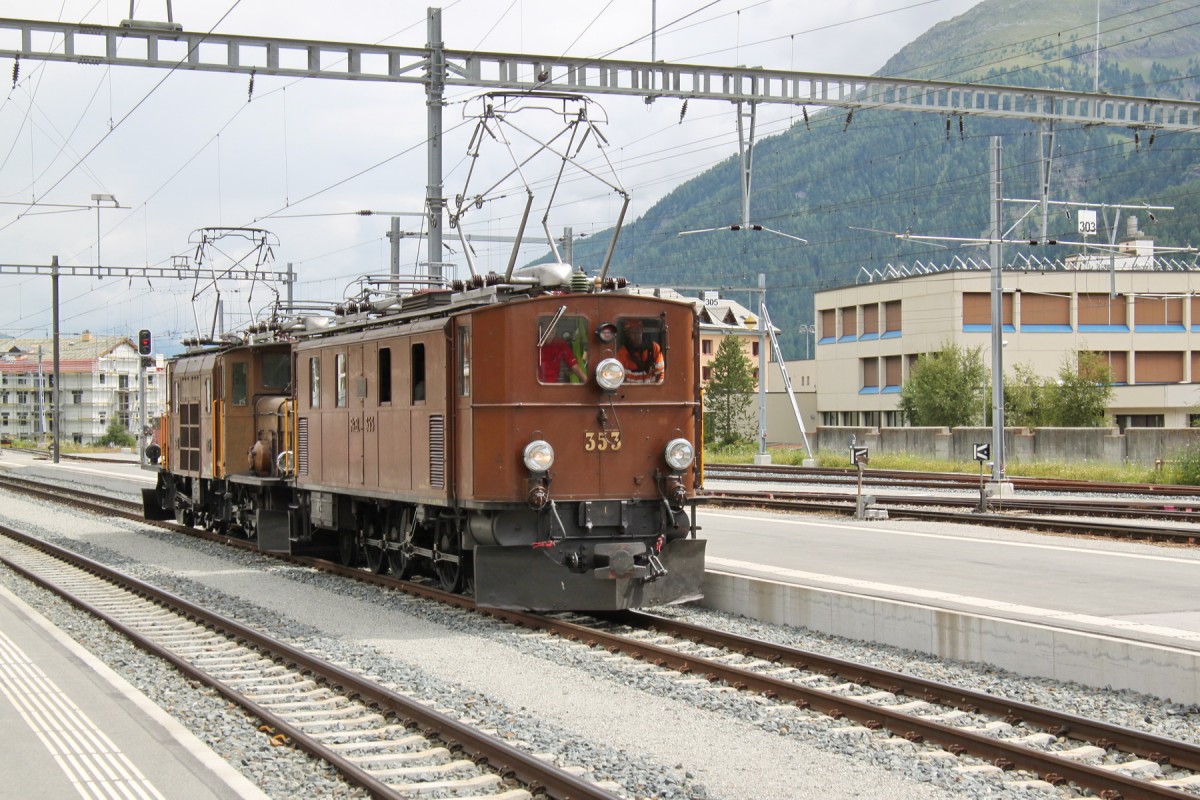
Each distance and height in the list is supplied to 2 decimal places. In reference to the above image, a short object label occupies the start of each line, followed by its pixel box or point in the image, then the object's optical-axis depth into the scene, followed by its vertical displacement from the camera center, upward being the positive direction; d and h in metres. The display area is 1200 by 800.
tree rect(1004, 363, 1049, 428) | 60.43 +0.43
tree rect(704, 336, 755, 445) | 66.12 +1.11
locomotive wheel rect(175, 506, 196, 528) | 26.81 -1.92
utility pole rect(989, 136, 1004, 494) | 27.69 +1.56
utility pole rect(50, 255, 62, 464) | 60.09 +2.37
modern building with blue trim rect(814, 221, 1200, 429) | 71.00 +4.95
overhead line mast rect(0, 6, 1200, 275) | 19.94 +5.79
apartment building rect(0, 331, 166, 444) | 133.88 +3.38
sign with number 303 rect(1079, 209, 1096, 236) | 58.78 +8.63
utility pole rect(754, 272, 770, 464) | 44.29 +0.40
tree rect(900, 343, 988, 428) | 64.62 +1.14
